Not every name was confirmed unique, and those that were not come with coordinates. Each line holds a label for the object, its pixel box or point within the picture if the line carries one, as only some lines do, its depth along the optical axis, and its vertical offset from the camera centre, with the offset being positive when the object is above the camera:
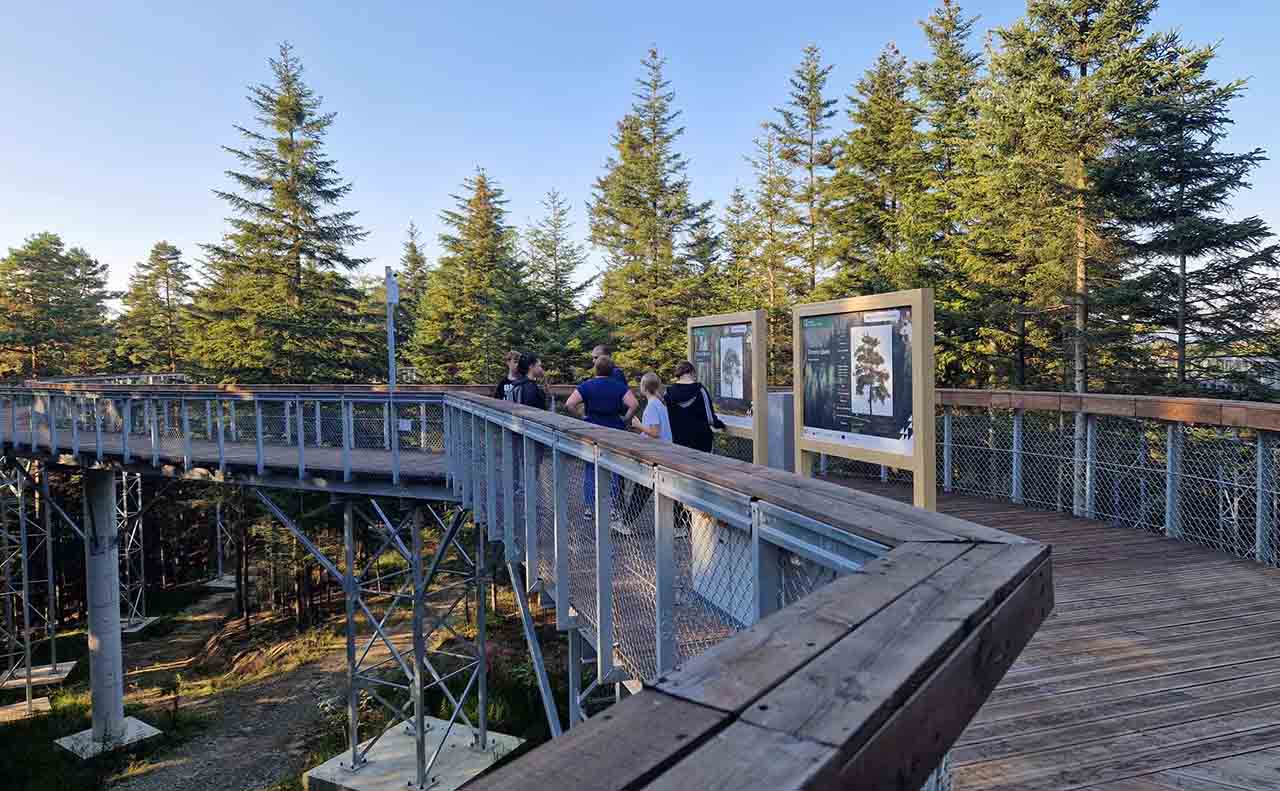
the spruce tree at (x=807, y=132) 31.45 +9.41
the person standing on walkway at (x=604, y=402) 7.10 -0.17
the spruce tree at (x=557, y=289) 29.83 +3.81
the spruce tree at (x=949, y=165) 23.11 +6.55
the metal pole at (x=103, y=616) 15.63 -4.22
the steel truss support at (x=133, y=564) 25.58 -5.93
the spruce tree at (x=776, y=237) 31.25 +5.44
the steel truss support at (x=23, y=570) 18.61 -4.20
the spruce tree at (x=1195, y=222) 16.42 +2.96
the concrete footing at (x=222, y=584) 32.47 -7.59
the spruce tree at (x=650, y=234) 29.88 +5.73
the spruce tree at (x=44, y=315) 38.03 +3.72
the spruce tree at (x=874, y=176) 26.62 +6.56
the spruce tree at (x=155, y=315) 46.53 +4.61
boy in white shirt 7.09 -0.28
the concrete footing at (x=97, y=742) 15.41 -6.61
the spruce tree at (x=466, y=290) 31.77 +3.78
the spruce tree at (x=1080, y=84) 18.53 +6.62
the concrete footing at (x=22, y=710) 17.33 -6.70
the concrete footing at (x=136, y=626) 25.25 -7.20
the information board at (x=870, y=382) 5.88 -0.04
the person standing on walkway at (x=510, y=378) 9.11 +0.07
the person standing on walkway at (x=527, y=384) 8.62 +0.00
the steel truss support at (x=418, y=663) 12.27 -4.95
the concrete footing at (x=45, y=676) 19.34 -6.83
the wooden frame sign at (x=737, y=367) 8.37 +0.14
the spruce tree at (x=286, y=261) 25.55 +4.15
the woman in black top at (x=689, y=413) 7.37 -0.29
